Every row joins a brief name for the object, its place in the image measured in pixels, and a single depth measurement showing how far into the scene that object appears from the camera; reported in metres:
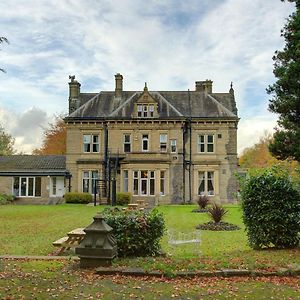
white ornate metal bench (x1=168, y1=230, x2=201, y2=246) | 12.21
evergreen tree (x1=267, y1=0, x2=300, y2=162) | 16.98
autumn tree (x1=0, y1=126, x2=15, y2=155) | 69.86
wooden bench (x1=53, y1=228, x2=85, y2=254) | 11.95
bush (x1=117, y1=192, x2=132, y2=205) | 35.78
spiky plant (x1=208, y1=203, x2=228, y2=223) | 19.81
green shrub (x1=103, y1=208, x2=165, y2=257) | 10.46
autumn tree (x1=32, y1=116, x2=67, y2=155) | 64.81
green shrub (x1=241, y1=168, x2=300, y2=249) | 11.38
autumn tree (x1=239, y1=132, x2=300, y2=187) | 87.12
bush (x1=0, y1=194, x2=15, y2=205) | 36.89
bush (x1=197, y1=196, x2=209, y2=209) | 28.95
